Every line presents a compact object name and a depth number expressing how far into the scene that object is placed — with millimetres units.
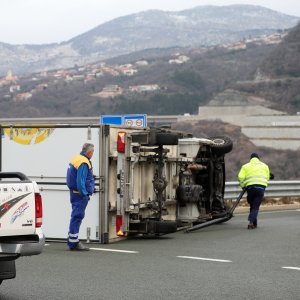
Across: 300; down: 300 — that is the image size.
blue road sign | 18094
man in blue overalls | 12297
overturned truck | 13500
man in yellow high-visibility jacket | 16547
